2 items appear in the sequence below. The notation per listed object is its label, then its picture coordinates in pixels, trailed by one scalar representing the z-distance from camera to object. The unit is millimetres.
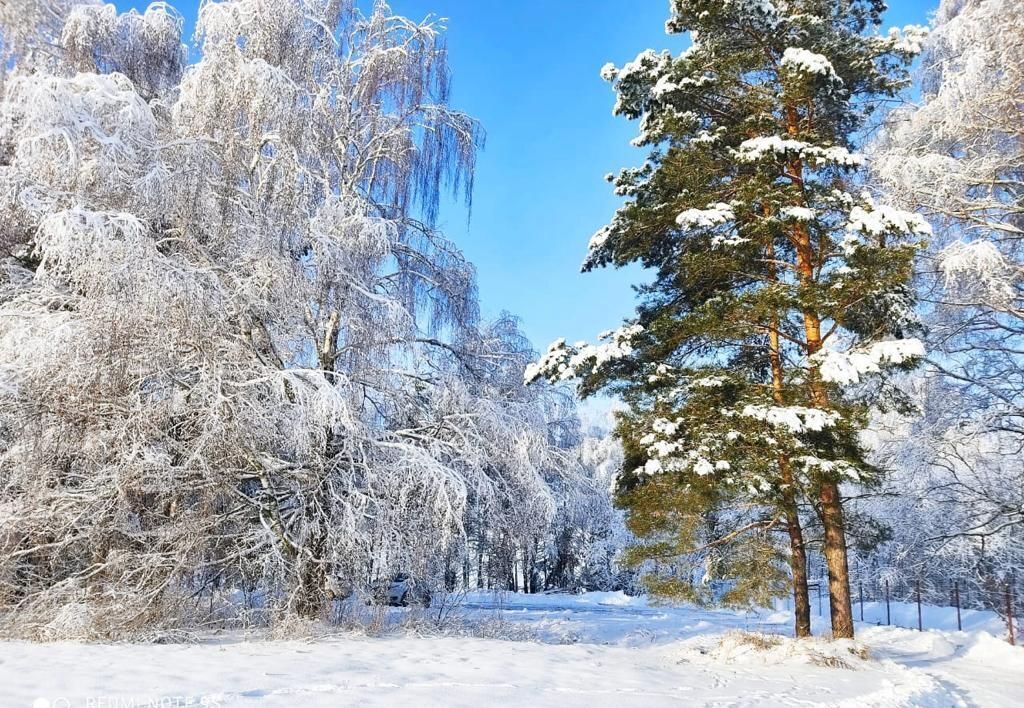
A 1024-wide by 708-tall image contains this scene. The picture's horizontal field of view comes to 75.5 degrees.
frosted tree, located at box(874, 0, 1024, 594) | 9492
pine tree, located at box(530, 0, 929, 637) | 8250
